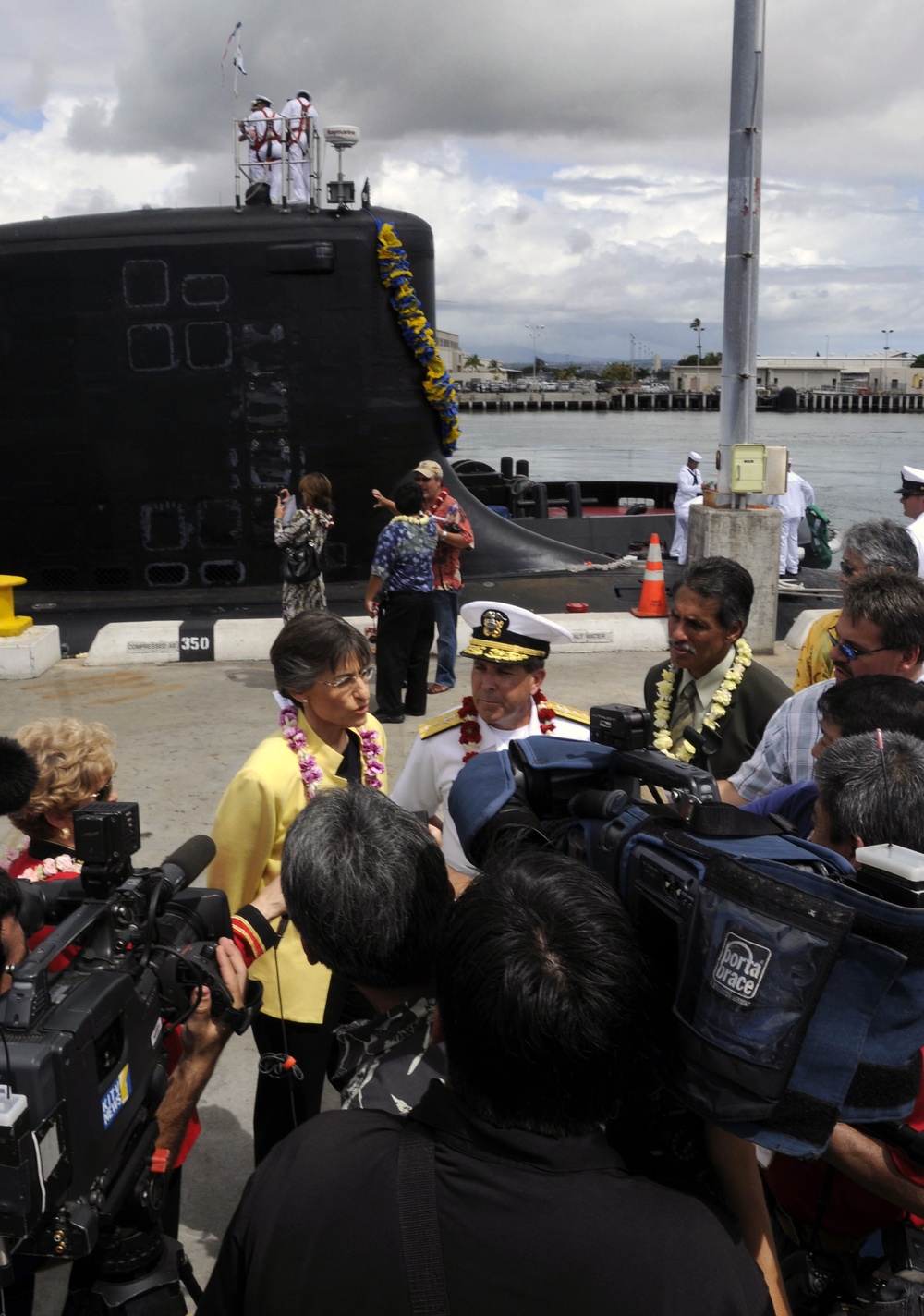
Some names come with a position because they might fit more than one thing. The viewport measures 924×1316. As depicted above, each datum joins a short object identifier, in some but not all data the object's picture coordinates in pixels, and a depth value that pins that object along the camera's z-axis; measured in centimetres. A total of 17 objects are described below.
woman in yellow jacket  306
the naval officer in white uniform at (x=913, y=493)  728
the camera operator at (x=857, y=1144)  200
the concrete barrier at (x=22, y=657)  931
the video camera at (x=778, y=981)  135
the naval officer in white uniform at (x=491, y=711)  357
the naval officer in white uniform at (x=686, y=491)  1558
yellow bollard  941
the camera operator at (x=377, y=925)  191
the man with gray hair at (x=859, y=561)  414
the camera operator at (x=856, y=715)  259
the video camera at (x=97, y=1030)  155
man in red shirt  826
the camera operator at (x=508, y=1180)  142
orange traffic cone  1069
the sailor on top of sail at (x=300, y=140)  984
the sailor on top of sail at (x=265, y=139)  990
